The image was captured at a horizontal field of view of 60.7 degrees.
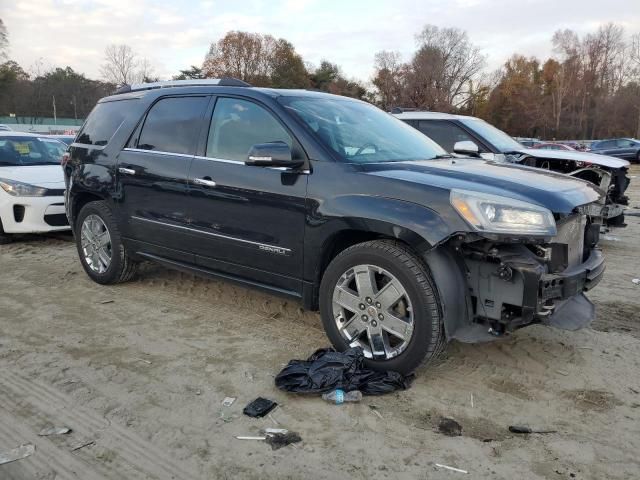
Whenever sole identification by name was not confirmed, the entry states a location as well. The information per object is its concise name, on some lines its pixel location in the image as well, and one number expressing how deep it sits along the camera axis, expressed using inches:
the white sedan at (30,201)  285.7
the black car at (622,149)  1195.9
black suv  123.2
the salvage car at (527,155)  291.0
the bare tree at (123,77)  2067.1
